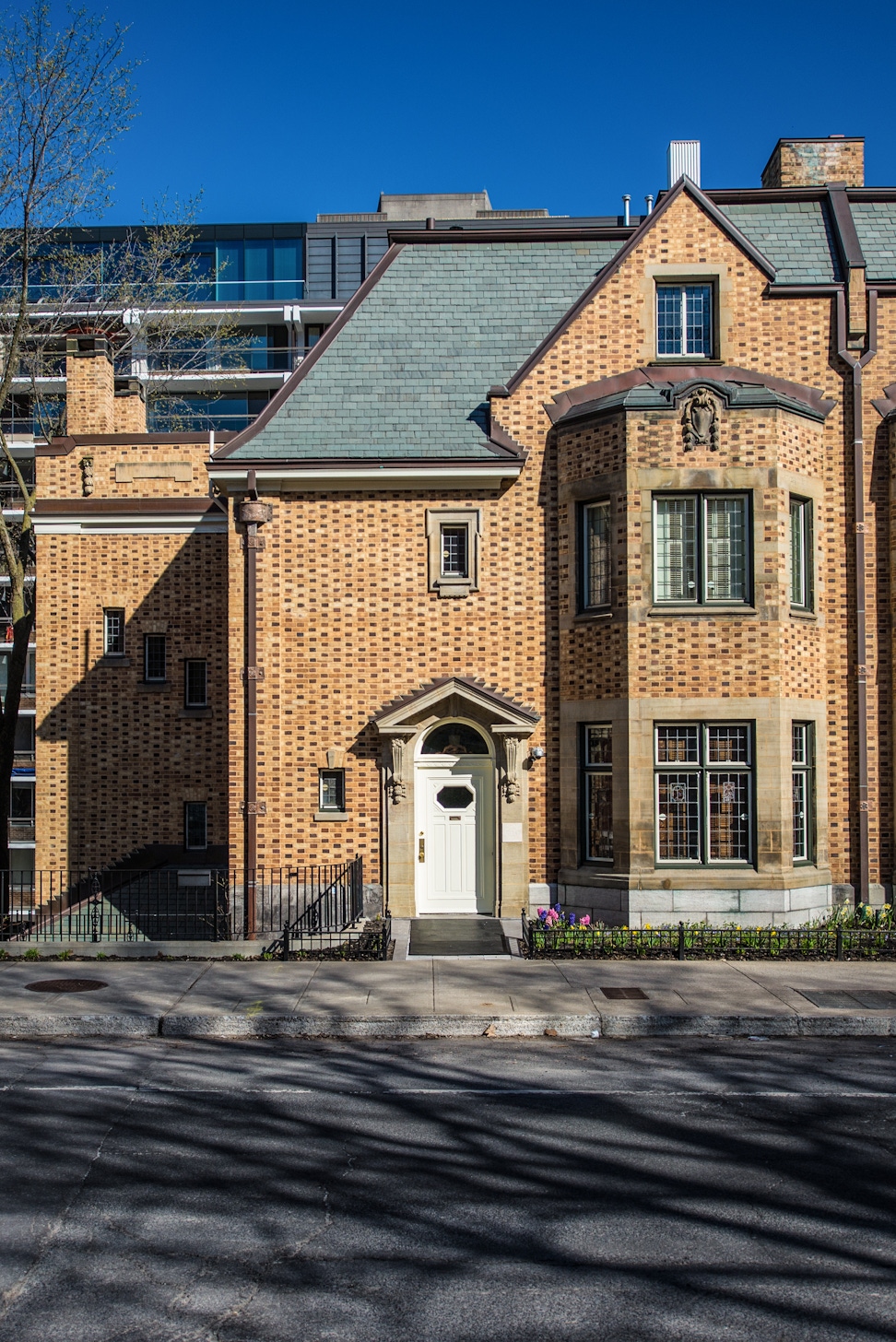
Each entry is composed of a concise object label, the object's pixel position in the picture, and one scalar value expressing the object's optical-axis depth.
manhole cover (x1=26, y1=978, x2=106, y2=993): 13.58
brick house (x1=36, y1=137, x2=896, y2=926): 17.14
